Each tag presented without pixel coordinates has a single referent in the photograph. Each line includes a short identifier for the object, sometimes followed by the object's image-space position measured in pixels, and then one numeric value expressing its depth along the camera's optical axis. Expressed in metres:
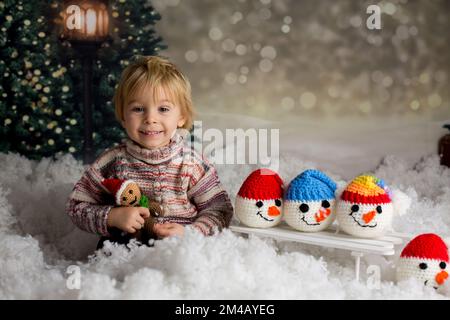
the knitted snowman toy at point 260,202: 1.73
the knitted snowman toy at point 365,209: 1.62
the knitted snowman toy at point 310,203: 1.68
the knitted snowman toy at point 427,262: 1.55
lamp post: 2.92
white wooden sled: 1.60
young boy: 1.73
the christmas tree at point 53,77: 3.01
